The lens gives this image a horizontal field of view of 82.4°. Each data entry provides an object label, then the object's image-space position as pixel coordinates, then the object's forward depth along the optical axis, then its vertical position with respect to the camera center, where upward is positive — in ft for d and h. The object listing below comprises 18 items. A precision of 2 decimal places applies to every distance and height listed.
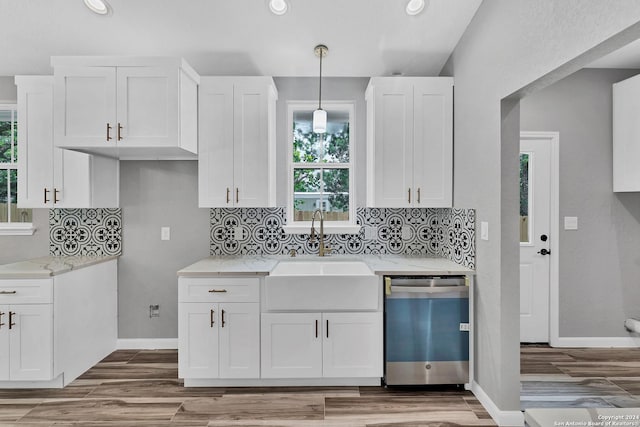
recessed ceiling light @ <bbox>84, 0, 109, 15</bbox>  8.30 +4.74
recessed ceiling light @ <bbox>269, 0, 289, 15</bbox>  8.48 +4.84
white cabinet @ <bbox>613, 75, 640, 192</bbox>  10.57 +2.38
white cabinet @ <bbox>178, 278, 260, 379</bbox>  8.77 -2.84
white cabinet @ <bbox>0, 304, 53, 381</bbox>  8.54 -3.21
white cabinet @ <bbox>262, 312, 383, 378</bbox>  8.75 -3.17
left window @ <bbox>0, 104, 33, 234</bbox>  11.00 +1.05
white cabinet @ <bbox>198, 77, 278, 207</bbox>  9.78 +1.90
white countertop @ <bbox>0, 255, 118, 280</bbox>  8.54 -1.37
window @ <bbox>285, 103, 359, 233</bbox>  11.42 +1.40
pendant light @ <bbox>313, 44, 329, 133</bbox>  9.11 +2.30
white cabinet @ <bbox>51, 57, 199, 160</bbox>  8.61 +2.61
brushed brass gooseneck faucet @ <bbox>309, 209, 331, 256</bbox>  10.61 -0.71
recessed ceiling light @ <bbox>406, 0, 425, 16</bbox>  8.39 +4.81
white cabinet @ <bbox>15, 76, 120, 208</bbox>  9.80 +1.37
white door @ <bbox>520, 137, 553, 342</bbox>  11.51 -0.71
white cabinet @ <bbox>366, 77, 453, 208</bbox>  9.88 +2.11
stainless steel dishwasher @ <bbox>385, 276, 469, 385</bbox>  8.64 -2.79
